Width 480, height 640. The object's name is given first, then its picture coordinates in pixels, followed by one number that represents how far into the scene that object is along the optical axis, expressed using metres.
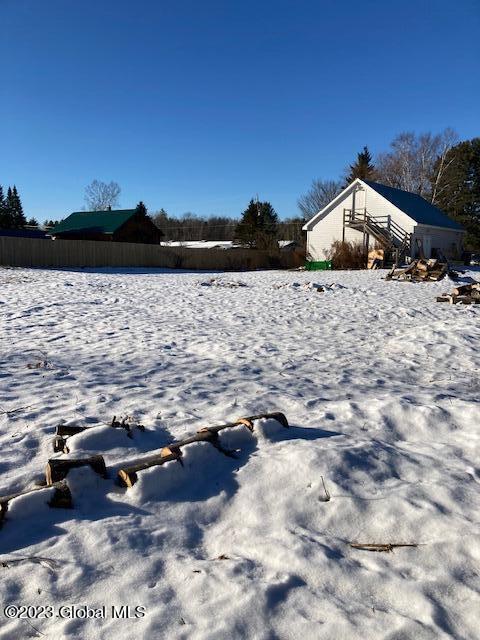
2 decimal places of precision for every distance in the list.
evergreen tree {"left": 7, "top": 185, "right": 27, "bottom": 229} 60.81
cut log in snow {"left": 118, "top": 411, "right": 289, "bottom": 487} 2.83
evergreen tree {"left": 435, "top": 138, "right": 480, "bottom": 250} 48.56
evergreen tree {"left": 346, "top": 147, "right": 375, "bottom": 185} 50.91
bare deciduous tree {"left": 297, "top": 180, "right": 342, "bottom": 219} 59.76
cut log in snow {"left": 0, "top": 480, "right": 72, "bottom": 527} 2.56
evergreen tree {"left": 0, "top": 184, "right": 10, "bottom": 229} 57.07
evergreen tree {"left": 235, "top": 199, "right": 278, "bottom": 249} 48.16
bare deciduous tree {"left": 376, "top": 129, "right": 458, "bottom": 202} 44.72
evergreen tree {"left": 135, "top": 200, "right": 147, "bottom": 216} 36.92
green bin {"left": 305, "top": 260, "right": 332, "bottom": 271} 30.02
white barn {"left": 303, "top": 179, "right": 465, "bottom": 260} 30.69
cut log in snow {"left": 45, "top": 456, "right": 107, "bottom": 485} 2.75
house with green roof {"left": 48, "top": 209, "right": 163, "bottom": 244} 35.78
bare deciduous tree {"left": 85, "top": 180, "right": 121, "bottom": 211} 63.88
